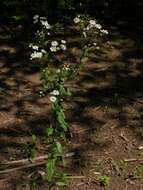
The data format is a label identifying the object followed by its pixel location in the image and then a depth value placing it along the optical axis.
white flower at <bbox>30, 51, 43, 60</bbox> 4.54
